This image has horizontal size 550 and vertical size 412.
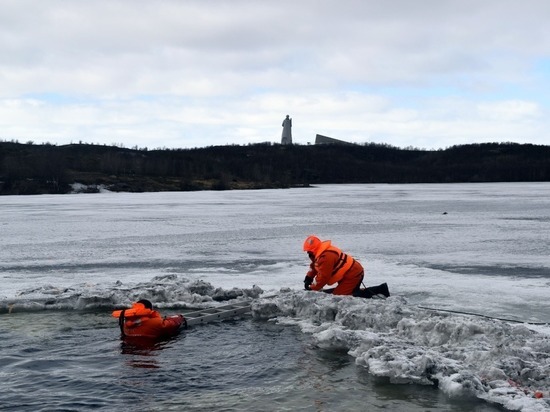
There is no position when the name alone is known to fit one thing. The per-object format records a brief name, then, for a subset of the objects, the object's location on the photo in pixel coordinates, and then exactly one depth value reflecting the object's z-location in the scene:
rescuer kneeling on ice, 11.24
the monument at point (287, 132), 187.75
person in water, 9.88
